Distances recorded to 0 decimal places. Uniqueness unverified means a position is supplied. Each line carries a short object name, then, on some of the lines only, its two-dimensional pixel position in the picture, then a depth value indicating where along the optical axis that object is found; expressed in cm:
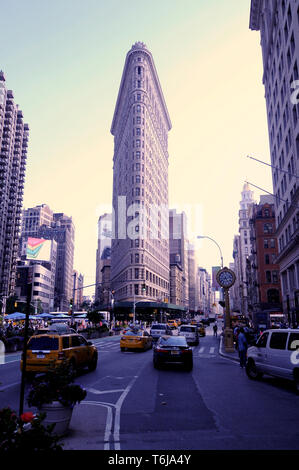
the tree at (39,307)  12210
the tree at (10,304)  9981
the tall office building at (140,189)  9706
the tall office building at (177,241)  19425
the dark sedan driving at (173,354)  1680
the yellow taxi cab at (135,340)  2570
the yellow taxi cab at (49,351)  1263
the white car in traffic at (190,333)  3209
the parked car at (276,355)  1138
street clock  2782
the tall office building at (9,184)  11094
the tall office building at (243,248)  13950
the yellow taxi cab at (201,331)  5084
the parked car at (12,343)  2498
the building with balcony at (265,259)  7588
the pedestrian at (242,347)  1792
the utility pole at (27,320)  570
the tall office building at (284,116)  3881
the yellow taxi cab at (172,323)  6625
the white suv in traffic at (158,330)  3466
